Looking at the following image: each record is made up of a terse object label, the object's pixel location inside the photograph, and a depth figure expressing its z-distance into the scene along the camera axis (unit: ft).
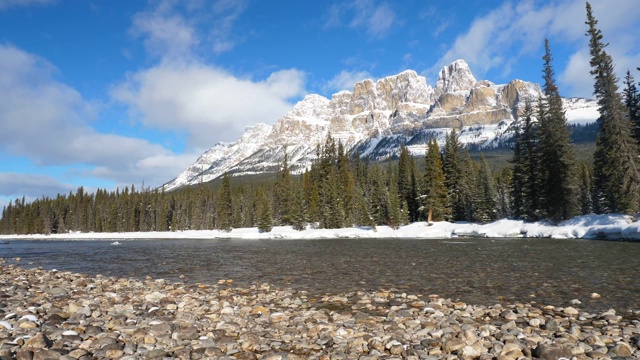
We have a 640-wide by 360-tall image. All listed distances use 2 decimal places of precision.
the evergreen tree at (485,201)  217.97
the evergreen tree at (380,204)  256.32
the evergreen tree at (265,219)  275.59
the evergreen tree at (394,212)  233.55
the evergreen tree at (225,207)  327.67
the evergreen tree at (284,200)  306.96
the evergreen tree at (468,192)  232.08
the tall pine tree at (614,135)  128.47
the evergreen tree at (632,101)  153.50
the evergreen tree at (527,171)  178.51
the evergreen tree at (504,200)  263.70
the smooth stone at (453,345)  24.11
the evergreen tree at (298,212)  279.90
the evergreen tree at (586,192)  264.25
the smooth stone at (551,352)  22.26
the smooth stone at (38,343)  22.85
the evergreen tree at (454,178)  248.52
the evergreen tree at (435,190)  230.27
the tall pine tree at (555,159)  161.48
